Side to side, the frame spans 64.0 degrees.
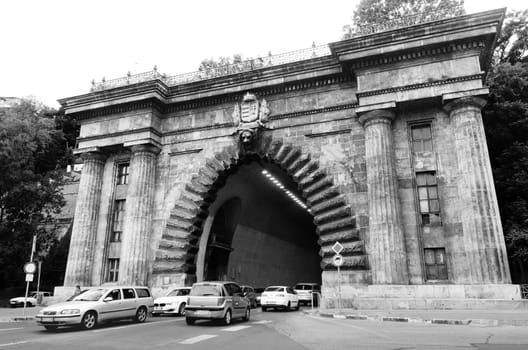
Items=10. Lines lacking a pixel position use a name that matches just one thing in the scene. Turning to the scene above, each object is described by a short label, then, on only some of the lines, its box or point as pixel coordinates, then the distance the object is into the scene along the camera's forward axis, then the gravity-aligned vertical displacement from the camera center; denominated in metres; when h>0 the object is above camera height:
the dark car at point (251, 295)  25.41 -0.42
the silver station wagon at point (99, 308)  13.50 -0.69
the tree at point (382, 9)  34.56 +22.81
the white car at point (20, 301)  30.25 -0.95
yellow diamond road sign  18.30 +1.69
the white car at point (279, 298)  22.30 -0.52
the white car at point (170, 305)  19.47 -0.77
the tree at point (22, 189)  30.42 +7.17
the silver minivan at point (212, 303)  14.62 -0.51
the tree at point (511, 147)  23.31 +8.51
